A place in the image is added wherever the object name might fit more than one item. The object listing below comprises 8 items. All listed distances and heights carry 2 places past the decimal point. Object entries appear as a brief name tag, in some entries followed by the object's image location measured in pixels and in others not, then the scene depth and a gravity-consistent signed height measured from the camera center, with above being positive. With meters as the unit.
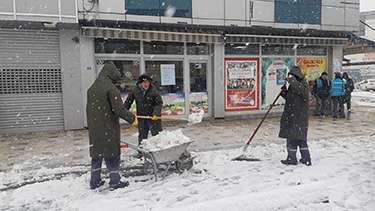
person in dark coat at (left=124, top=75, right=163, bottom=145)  6.55 -0.58
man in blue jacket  12.31 -0.93
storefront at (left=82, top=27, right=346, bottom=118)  10.91 +0.30
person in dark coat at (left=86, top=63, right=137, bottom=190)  5.01 -0.62
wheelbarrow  5.28 -1.44
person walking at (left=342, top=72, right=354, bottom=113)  12.84 -0.75
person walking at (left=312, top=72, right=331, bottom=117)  12.69 -0.80
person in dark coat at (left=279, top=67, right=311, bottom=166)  6.31 -0.89
